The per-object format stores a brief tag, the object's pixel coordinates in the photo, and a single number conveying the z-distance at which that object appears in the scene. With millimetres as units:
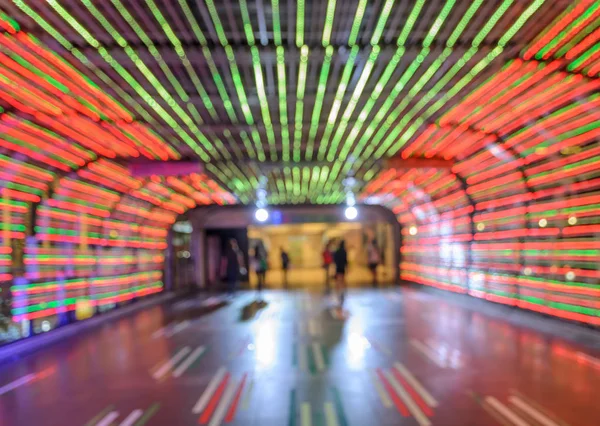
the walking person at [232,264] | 16875
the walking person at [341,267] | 13414
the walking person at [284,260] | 23188
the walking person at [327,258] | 20203
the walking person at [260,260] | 17586
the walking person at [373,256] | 21528
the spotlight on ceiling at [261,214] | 20594
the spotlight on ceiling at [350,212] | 20688
